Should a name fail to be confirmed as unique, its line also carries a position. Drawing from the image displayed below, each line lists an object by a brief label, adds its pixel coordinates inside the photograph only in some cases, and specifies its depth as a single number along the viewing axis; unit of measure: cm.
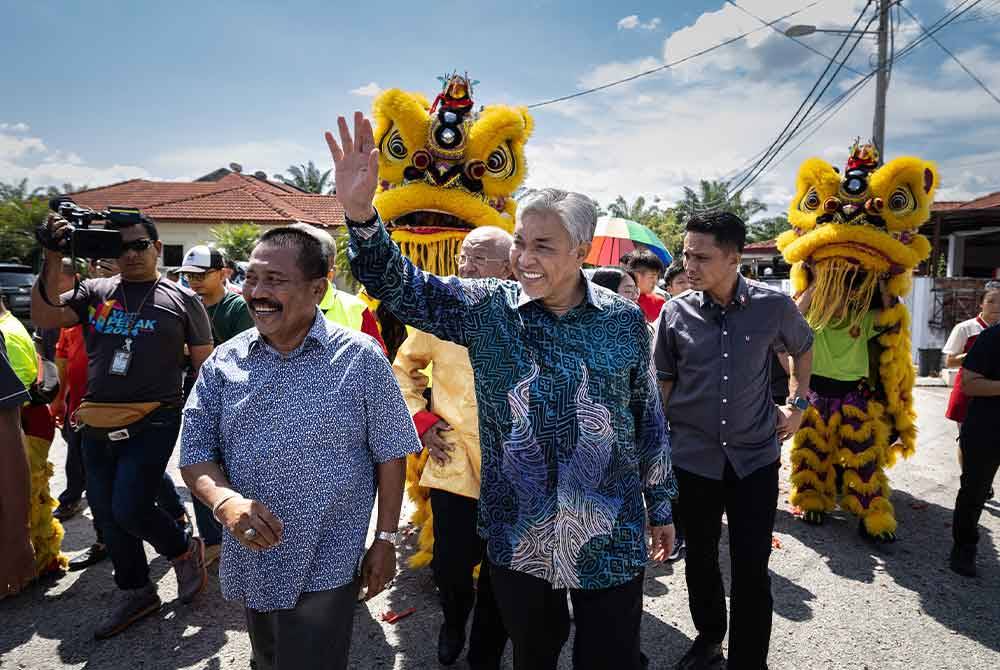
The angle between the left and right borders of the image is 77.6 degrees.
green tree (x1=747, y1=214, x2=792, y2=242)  3700
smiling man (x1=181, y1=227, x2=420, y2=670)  180
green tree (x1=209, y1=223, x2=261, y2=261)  1693
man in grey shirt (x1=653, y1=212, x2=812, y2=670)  257
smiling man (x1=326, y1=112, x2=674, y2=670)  179
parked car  1377
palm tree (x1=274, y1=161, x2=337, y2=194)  3259
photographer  301
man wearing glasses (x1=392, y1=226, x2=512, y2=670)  264
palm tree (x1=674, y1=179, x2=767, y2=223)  3441
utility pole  1009
